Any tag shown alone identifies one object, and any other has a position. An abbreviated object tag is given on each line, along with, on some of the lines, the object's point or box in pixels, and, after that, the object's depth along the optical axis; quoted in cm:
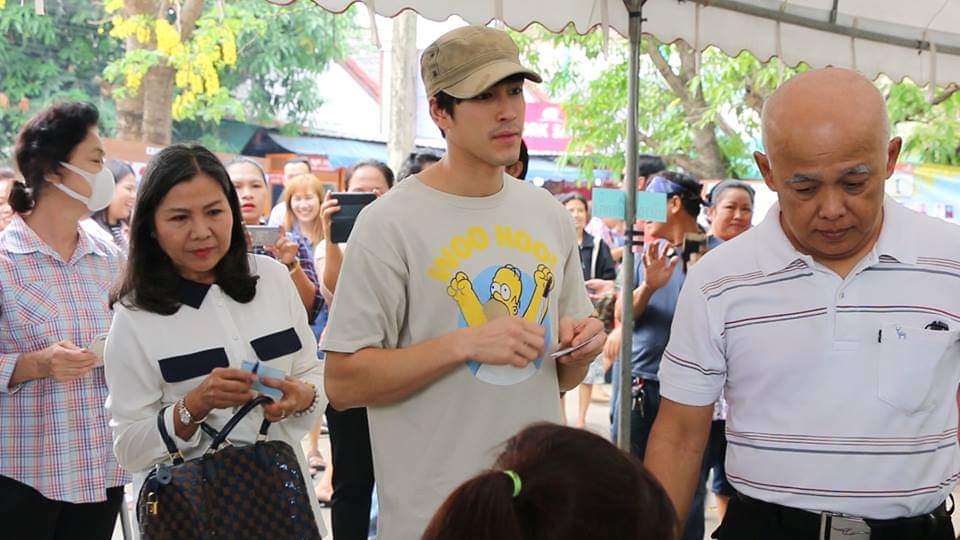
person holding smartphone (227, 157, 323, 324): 480
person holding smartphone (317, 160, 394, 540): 400
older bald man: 199
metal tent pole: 430
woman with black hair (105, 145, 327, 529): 248
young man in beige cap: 223
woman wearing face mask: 307
